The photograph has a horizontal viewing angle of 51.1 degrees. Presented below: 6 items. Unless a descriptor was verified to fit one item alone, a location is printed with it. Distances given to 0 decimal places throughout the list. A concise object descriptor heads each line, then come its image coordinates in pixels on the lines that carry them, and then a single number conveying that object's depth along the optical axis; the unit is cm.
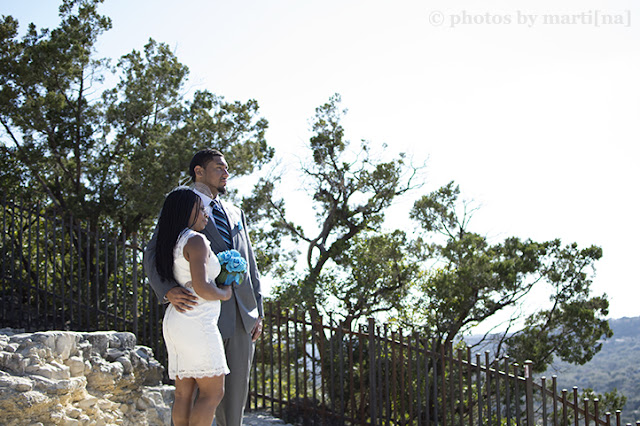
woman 324
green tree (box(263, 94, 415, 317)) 1317
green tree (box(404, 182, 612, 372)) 1254
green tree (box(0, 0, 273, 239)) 1208
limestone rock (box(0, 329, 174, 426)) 434
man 362
